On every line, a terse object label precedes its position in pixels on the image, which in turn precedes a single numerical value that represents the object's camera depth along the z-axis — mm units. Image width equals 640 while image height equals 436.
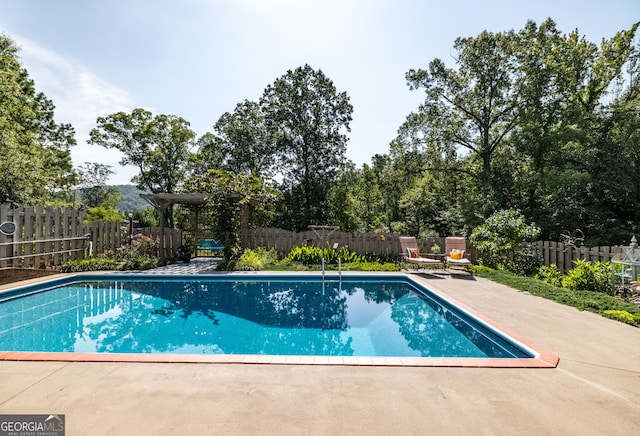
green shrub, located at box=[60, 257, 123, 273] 9052
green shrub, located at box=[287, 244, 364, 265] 10906
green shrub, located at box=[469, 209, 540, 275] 9133
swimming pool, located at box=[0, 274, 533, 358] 4375
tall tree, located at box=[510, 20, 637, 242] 11008
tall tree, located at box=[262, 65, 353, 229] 17922
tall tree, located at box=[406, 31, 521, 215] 13203
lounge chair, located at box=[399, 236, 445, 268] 9602
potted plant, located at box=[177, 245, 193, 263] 12109
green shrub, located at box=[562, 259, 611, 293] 6453
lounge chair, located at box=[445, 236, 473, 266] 9477
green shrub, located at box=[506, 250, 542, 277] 8891
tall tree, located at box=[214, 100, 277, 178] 19188
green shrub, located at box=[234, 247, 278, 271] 9951
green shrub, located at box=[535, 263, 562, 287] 7384
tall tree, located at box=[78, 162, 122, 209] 31734
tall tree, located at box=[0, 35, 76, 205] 10953
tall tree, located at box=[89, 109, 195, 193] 21953
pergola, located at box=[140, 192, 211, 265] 11094
